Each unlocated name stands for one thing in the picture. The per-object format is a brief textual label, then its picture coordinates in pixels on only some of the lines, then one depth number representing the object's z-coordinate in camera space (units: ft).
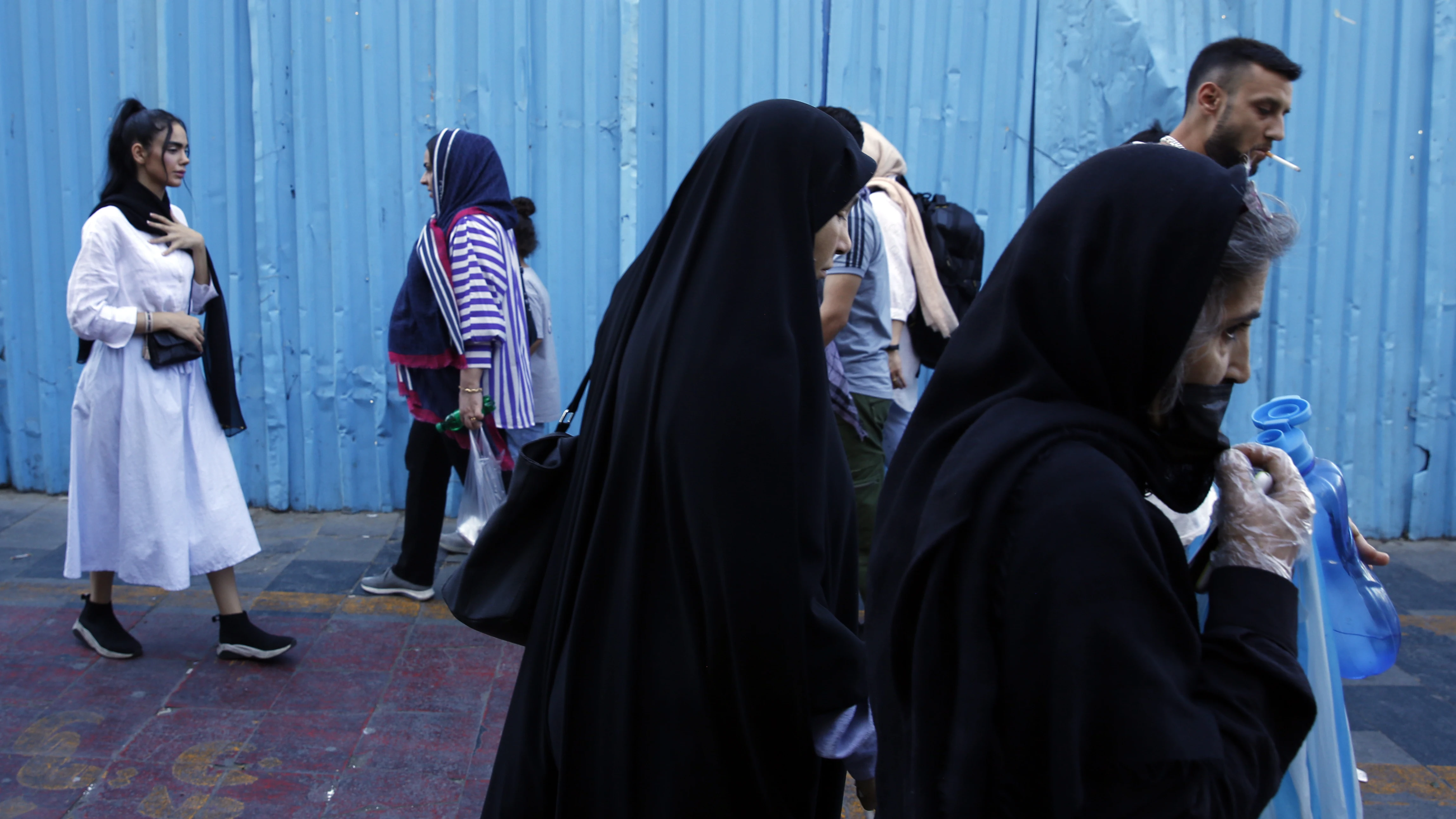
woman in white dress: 11.93
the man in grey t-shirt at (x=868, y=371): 12.78
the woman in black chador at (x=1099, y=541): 3.86
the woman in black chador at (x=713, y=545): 5.88
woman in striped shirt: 13.43
